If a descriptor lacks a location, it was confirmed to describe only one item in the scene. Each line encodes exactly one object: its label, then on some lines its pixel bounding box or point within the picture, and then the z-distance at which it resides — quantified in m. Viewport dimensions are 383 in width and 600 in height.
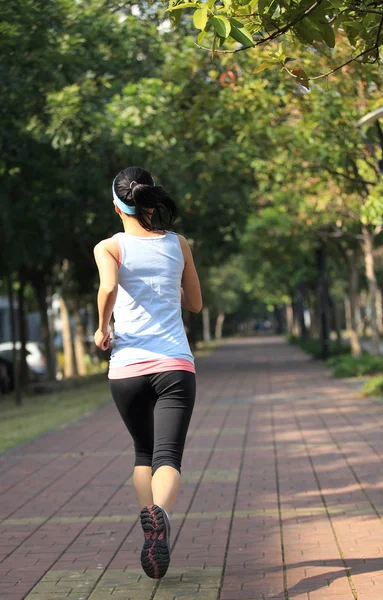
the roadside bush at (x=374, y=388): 15.84
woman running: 4.55
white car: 31.45
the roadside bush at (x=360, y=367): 20.94
